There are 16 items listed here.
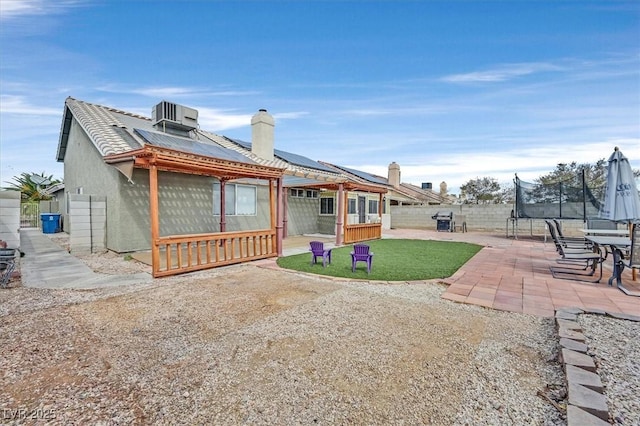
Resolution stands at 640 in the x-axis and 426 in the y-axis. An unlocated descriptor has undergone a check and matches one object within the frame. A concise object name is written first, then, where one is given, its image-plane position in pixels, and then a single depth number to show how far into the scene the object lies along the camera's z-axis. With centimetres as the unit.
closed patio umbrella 627
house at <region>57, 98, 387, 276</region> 664
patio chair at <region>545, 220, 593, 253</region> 651
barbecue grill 1781
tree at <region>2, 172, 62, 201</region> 2017
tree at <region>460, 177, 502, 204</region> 2510
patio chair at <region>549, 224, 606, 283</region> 575
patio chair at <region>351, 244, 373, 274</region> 618
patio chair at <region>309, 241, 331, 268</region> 686
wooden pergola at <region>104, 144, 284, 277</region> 567
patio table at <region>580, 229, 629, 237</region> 786
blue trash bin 1398
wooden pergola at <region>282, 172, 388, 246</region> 1090
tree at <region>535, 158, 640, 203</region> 1224
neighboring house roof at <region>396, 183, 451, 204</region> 2727
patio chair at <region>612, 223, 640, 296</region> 482
